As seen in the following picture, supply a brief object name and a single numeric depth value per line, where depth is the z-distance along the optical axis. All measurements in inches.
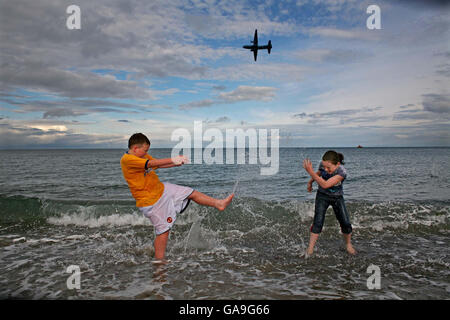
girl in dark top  221.6
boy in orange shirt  185.8
